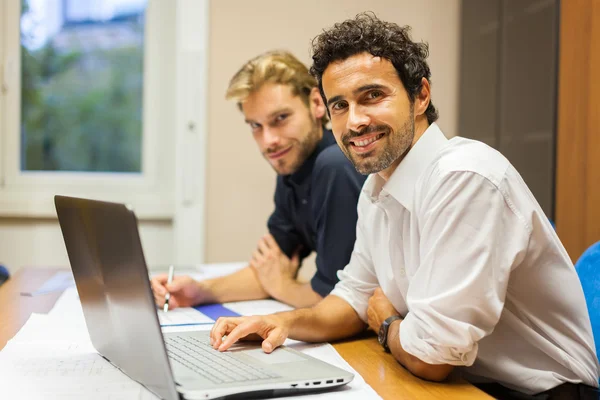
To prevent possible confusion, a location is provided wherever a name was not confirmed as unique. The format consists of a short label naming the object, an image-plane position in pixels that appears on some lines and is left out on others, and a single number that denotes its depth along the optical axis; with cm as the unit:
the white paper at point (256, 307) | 155
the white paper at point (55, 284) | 176
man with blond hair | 156
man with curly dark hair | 97
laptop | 80
